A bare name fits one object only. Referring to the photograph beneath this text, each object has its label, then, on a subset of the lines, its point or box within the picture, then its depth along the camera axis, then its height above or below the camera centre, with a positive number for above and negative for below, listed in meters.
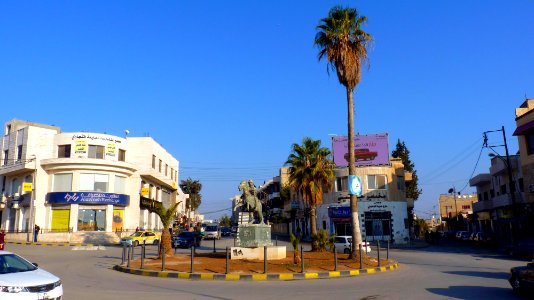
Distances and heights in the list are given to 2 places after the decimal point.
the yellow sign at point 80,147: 45.00 +8.48
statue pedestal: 21.58 -0.39
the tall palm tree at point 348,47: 23.44 +9.63
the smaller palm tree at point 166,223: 23.08 +0.33
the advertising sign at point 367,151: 48.47 +8.45
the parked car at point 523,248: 25.73 -1.42
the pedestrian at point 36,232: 40.98 -0.12
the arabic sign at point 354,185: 22.39 +2.12
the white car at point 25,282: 8.25 -1.00
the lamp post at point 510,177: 35.38 +3.94
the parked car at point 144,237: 37.48 -0.72
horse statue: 23.11 +1.48
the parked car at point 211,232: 53.25 -0.42
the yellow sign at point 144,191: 49.97 +4.34
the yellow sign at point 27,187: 43.09 +4.29
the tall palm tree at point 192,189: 97.30 +8.84
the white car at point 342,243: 30.69 -1.15
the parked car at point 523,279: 11.12 -1.42
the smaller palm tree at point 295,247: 19.28 -0.86
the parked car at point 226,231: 74.06 -0.47
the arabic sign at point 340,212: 48.03 +1.66
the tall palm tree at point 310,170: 35.16 +4.56
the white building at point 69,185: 43.69 +4.72
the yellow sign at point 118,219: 46.24 +1.14
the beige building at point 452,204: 100.56 +5.05
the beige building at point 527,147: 34.00 +6.16
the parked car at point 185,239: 36.69 -0.86
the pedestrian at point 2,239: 25.91 -0.46
